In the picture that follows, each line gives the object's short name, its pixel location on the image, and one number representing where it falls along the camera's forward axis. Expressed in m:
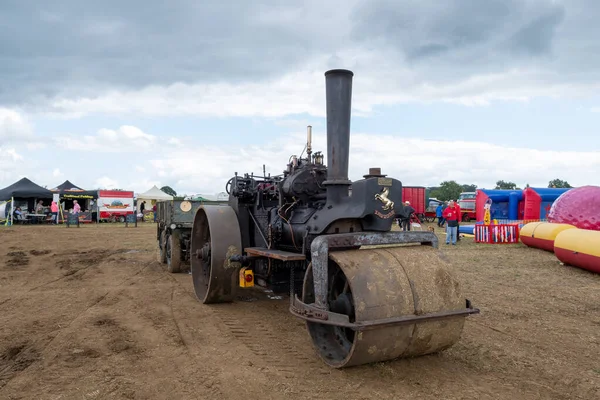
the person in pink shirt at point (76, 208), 27.45
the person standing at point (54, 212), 28.91
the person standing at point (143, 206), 35.62
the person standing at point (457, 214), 15.44
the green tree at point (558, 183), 73.44
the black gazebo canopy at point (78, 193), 29.77
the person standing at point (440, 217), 23.86
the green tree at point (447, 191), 72.12
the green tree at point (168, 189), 93.54
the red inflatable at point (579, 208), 12.98
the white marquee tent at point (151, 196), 35.93
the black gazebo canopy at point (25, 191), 27.77
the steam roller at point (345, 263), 3.71
